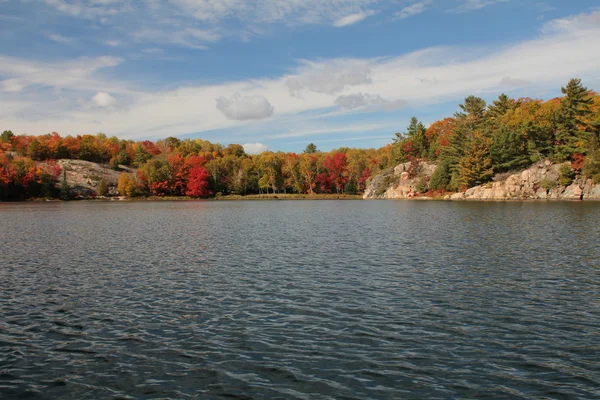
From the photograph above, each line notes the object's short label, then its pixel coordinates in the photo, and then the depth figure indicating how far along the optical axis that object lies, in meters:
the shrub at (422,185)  152.00
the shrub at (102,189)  173.12
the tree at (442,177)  141.88
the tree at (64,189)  165.62
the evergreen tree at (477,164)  126.25
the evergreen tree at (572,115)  113.00
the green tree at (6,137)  196.88
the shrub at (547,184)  114.56
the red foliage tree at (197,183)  183.25
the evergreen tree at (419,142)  167.62
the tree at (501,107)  149.00
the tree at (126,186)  175.38
